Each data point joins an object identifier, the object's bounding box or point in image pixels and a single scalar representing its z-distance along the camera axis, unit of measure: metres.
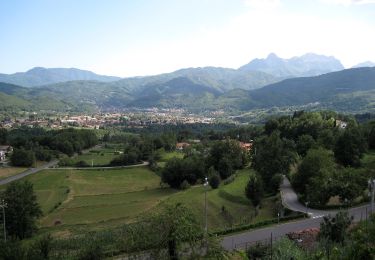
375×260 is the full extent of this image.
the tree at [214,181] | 60.50
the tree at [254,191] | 47.69
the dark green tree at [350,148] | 57.19
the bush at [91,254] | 26.39
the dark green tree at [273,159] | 54.84
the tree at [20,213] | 46.56
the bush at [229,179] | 63.78
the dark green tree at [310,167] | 48.88
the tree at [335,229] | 28.77
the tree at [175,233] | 23.92
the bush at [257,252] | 27.62
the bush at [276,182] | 52.19
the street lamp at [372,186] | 33.26
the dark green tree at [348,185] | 42.59
